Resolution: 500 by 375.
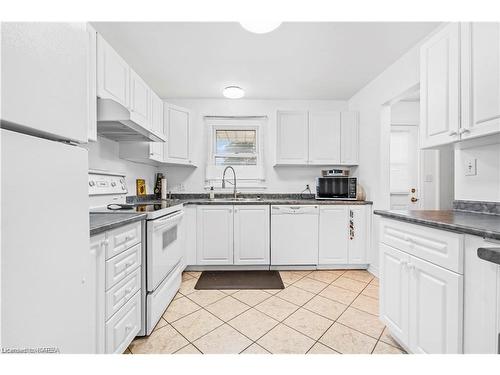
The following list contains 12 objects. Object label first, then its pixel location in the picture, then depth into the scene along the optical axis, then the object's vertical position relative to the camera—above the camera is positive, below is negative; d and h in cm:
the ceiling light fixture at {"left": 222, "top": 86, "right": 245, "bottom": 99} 288 +125
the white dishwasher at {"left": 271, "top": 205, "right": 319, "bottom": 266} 281 -64
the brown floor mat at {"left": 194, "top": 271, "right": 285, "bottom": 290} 238 -110
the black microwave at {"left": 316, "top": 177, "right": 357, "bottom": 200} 294 -3
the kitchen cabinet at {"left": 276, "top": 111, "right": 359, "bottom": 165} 312 +68
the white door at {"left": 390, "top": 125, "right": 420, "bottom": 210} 376 +32
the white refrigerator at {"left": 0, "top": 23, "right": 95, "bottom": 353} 45 -1
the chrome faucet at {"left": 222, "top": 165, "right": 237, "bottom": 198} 336 +10
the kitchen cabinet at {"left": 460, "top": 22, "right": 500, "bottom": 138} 116 +60
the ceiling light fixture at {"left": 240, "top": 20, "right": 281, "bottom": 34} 134 +101
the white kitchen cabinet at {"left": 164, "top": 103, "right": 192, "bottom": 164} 286 +70
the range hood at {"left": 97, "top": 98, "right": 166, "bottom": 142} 153 +48
